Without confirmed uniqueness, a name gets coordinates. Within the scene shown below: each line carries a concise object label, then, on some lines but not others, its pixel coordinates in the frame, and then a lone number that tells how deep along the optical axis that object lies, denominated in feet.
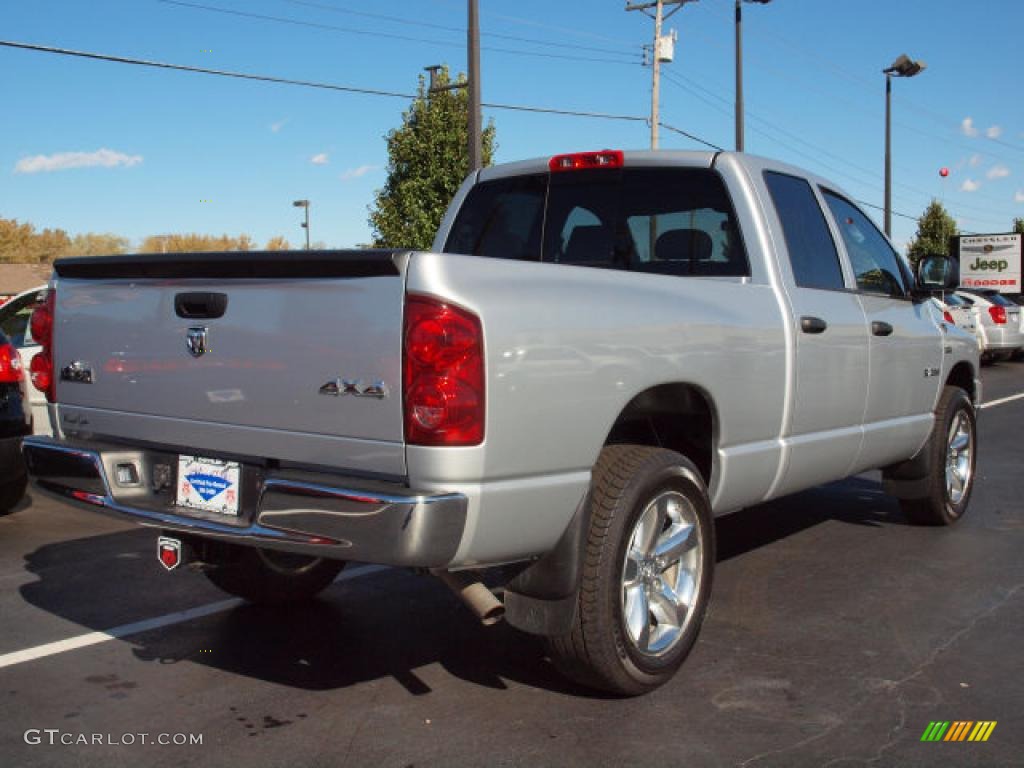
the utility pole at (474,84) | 58.03
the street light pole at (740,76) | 81.20
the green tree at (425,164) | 84.69
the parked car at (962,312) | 65.41
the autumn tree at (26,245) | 276.21
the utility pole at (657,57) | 97.60
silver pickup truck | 9.90
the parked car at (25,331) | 27.40
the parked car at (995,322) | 70.96
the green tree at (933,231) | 163.53
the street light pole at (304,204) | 145.67
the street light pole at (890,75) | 100.94
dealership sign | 117.19
